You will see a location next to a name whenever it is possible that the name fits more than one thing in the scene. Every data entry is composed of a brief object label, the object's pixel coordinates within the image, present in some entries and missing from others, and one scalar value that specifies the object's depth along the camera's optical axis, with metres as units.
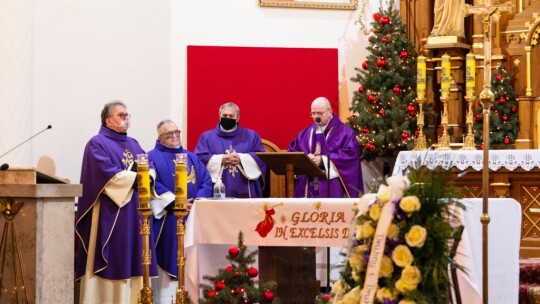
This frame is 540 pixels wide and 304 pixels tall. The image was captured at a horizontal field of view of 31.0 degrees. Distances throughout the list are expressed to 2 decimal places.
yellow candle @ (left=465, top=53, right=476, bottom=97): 9.64
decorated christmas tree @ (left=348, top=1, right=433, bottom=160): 11.08
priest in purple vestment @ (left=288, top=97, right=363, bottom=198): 10.02
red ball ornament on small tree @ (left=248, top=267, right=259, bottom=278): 6.53
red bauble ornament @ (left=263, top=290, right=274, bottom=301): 6.43
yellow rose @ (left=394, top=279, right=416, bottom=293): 3.90
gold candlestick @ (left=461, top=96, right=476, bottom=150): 9.95
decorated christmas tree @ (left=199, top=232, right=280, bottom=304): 6.35
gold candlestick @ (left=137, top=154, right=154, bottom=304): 5.76
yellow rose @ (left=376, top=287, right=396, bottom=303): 3.97
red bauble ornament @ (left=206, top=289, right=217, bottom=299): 6.36
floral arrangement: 3.91
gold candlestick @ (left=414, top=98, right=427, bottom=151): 10.30
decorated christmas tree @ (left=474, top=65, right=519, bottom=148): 10.80
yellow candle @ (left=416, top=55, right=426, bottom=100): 10.09
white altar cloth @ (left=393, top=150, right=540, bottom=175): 9.57
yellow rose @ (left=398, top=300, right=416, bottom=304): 3.90
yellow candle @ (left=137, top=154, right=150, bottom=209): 5.76
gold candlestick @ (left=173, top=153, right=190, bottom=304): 5.75
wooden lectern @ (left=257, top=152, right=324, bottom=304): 7.45
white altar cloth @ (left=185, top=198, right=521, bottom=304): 6.60
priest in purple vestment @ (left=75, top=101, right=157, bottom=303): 8.62
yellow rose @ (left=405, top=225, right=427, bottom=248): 3.91
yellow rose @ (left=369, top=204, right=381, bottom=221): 4.02
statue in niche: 11.26
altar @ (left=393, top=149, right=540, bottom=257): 9.55
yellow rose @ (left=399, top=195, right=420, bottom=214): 3.95
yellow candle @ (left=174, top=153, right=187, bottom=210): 5.75
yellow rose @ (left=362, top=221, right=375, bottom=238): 4.04
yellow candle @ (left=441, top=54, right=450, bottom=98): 10.00
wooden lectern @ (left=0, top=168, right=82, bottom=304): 7.36
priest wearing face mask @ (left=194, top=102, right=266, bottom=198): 9.87
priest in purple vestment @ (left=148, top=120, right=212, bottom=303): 9.04
